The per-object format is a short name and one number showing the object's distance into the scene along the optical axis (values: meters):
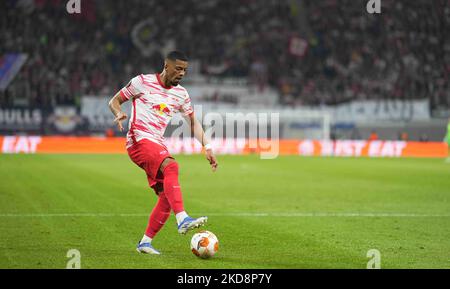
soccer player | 17.34
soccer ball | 16.92
